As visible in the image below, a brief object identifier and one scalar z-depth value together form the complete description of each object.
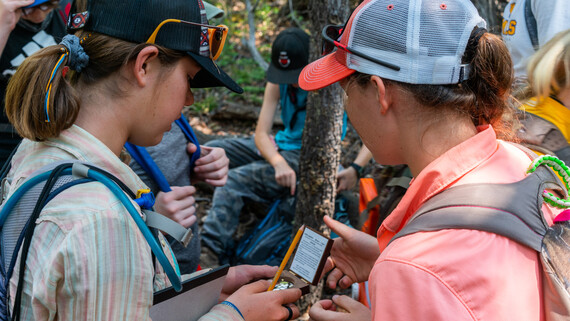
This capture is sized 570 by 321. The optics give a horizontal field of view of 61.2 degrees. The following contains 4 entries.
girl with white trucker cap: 1.21
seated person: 4.17
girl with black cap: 1.28
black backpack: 4.04
